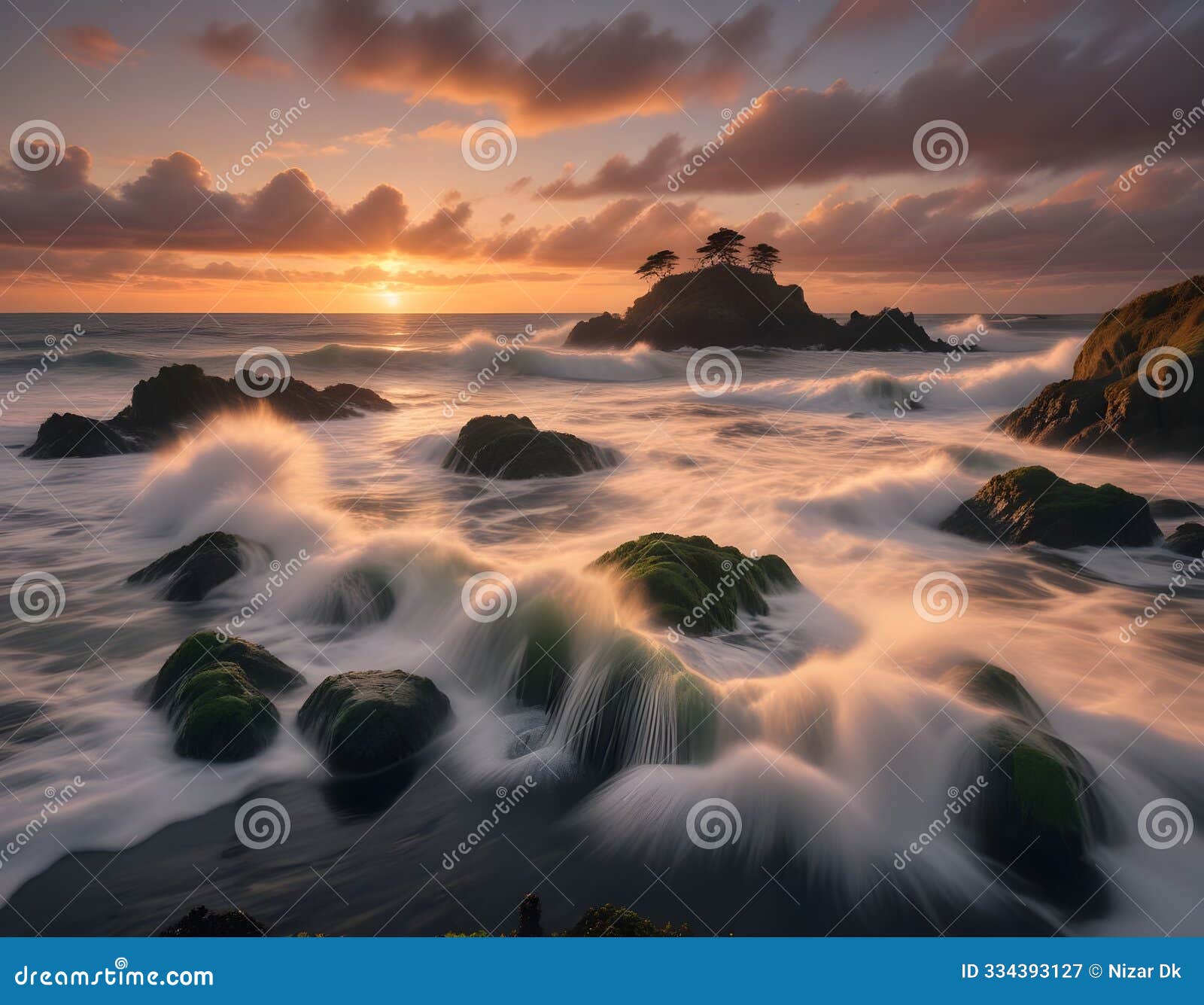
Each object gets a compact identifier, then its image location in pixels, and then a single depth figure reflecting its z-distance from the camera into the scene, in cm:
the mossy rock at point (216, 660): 817
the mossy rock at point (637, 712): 701
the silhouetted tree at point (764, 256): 7669
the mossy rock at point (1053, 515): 1310
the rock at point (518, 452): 1944
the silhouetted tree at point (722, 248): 7275
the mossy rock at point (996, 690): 715
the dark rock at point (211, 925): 452
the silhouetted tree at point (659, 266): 7931
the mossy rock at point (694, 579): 906
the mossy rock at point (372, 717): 721
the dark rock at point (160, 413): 2262
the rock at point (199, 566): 1162
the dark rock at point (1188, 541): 1291
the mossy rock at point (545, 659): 832
